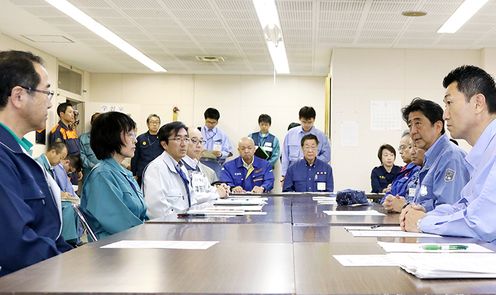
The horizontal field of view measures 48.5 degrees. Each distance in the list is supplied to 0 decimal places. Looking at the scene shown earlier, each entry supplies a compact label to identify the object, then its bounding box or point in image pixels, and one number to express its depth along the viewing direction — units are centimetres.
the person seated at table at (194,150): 505
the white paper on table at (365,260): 146
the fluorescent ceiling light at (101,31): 627
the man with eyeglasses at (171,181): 376
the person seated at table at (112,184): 280
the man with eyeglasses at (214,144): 887
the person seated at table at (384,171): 733
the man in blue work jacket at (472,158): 207
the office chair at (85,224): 249
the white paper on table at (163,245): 180
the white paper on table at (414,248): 168
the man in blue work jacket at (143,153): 862
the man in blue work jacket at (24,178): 182
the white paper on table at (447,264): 127
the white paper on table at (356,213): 313
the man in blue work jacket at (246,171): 619
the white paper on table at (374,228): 239
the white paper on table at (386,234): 214
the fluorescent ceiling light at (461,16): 593
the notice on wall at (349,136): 830
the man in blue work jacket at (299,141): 749
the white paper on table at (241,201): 394
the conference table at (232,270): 119
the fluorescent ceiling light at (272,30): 611
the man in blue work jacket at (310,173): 610
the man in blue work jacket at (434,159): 304
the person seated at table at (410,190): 323
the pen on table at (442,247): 168
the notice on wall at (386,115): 827
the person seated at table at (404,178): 453
